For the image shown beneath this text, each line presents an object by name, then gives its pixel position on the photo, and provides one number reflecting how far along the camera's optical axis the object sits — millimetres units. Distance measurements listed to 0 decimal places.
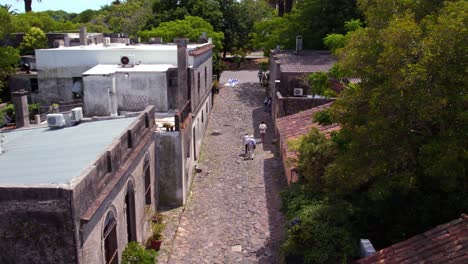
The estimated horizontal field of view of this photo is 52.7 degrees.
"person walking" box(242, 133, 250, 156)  22188
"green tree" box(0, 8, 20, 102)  31209
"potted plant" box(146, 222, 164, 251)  13445
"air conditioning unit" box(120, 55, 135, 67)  21094
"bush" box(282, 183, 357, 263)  10555
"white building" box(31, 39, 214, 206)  16578
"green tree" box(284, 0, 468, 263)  8961
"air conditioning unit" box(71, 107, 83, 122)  15190
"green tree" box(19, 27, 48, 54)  40188
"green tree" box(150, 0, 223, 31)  44469
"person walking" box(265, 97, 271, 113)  31297
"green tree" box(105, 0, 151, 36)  56156
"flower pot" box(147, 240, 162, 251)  13435
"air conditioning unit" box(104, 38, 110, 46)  27006
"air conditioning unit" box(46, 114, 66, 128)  14430
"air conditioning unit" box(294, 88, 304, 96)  24219
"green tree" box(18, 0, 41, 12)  53484
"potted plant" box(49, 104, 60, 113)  18592
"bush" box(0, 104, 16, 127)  25050
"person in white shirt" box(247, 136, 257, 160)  22094
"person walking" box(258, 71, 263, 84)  41469
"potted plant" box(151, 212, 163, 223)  14892
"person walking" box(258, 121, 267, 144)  24544
